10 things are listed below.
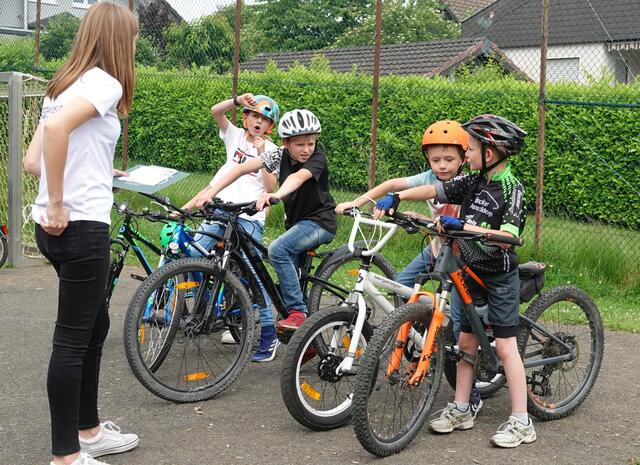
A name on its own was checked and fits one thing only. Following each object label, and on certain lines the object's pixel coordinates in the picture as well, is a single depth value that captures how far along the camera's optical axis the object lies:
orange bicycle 4.54
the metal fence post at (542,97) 9.27
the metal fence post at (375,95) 10.05
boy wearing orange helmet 5.16
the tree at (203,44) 13.98
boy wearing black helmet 4.79
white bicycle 4.77
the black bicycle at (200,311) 5.24
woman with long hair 3.94
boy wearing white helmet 5.89
